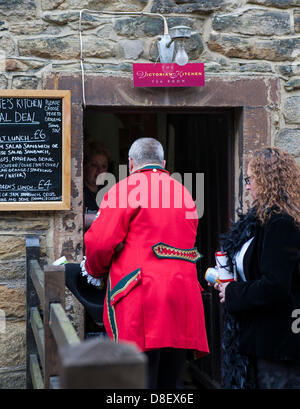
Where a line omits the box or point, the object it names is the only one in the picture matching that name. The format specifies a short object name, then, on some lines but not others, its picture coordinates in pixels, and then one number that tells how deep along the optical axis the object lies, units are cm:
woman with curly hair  276
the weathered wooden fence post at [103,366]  126
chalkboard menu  400
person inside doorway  481
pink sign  405
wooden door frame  404
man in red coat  311
